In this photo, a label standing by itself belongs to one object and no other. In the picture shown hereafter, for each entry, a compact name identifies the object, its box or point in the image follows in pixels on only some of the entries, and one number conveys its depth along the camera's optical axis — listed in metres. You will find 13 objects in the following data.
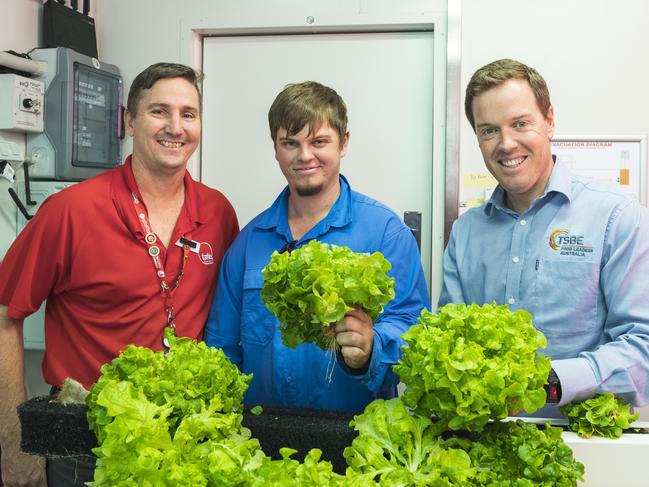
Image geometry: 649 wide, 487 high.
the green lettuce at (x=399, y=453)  0.92
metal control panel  2.91
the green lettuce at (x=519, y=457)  0.98
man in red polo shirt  1.88
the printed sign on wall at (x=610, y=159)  3.01
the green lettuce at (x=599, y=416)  1.18
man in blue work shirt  1.73
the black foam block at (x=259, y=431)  1.10
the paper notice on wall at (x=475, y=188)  3.07
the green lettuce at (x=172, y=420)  0.93
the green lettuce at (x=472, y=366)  0.92
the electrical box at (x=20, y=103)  2.71
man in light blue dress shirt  1.55
